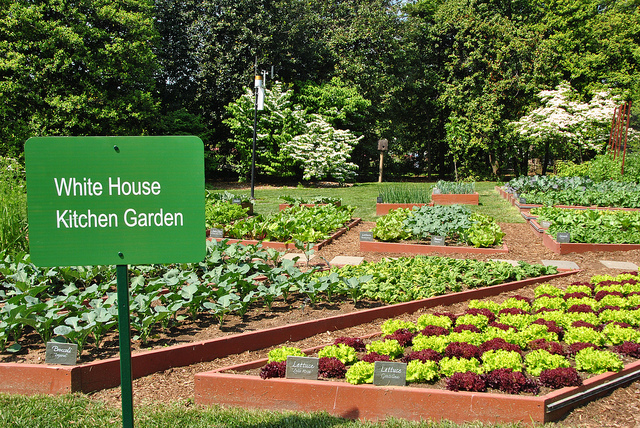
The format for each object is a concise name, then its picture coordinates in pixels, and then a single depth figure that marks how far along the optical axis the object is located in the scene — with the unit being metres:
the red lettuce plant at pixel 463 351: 3.40
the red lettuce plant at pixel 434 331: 3.80
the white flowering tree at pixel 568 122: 21.30
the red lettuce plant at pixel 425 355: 3.33
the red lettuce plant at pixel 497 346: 3.46
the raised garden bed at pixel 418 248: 7.56
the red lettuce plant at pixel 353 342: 3.63
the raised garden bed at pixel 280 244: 7.73
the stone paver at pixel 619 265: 6.70
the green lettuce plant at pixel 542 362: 3.23
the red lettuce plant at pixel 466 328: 3.92
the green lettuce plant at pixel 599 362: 3.23
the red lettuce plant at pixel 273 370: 3.14
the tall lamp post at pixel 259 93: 12.49
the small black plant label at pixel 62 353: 3.33
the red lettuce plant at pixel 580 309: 4.38
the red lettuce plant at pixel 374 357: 3.36
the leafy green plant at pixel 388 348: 3.49
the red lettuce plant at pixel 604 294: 4.84
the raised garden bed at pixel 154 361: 3.27
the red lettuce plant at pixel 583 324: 3.92
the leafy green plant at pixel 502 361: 3.19
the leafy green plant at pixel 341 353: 3.38
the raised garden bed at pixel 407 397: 2.83
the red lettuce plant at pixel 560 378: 3.05
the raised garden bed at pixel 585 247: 7.48
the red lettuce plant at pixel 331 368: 3.20
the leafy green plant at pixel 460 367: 3.17
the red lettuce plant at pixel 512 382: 2.97
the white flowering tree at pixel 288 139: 20.44
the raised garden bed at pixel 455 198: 12.70
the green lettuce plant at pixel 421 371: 3.14
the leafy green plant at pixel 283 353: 3.32
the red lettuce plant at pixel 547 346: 3.48
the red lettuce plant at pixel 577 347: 3.54
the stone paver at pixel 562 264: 6.74
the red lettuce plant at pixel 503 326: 3.92
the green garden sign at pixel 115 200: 2.08
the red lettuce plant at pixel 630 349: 3.60
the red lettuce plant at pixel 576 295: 4.87
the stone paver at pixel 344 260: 6.90
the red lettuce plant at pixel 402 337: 3.77
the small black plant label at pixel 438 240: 7.59
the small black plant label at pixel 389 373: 3.01
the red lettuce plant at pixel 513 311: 4.34
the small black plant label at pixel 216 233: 7.61
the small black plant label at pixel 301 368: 3.10
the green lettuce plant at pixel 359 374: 3.06
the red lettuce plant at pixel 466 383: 2.96
